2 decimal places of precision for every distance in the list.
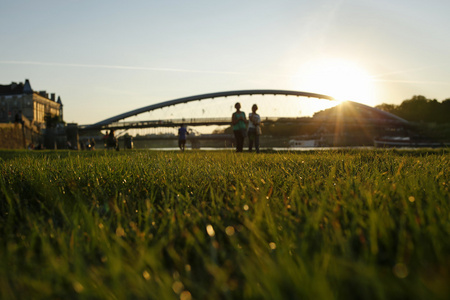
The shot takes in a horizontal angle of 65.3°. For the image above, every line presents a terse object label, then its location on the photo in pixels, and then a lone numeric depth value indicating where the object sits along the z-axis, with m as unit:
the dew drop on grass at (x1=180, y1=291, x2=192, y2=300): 1.03
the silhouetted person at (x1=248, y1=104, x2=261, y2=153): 16.30
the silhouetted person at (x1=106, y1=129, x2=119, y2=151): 26.69
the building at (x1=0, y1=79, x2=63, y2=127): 127.62
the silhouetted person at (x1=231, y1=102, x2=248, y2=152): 15.92
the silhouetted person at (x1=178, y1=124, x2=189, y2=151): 24.15
